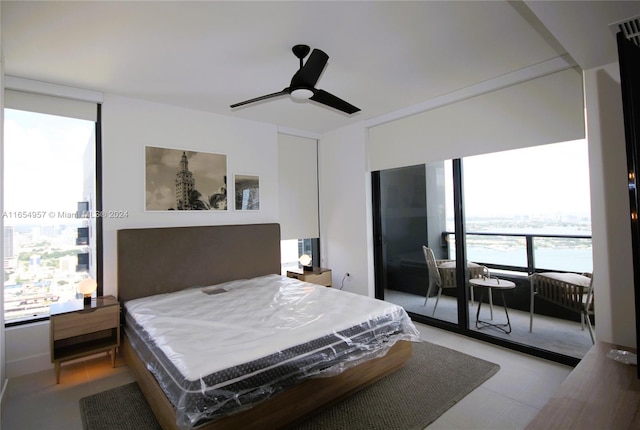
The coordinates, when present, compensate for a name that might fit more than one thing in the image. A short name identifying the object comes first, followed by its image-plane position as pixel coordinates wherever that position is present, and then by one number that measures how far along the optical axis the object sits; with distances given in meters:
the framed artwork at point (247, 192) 4.15
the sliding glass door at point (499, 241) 2.97
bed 1.75
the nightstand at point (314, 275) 4.27
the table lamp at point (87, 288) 2.91
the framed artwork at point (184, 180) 3.51
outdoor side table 3.34
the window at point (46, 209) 2.88
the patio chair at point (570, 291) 2.87
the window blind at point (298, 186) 4.69
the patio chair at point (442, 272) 3.55
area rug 2.10
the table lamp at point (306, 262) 4.46
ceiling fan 2.16
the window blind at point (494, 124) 2.71
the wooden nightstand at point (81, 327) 2.64
